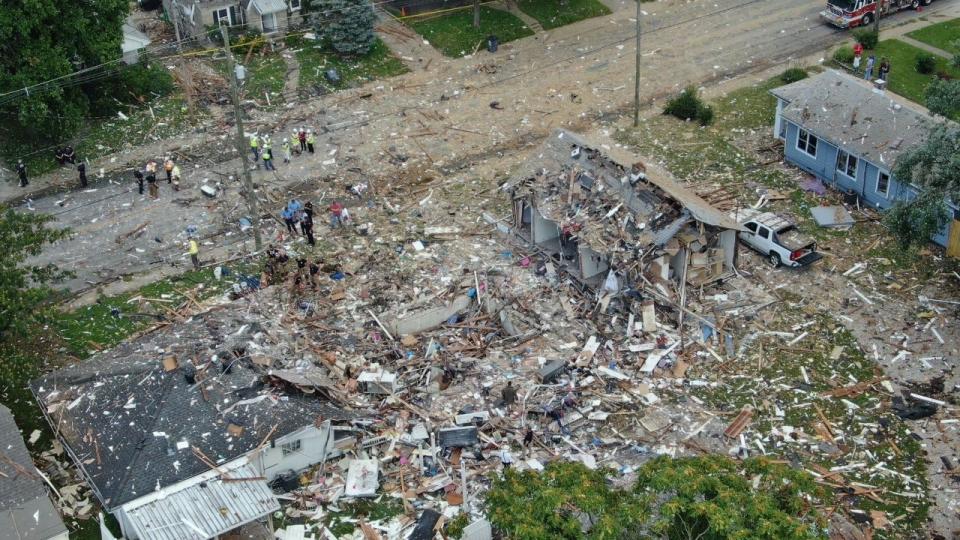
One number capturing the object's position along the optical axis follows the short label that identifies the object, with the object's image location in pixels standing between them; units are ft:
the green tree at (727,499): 66.80
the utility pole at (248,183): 110.52
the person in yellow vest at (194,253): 117.70
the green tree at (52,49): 128.98
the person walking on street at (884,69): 151.62
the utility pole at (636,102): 143.02
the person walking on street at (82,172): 131.75
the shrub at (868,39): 161.07
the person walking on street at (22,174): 132.67
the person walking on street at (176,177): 131.23
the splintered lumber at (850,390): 99.60
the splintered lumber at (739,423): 95.20
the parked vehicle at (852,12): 166.61
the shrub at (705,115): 144.15
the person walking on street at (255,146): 135.44
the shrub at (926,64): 154.30
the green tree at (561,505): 68.28
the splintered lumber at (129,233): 123.34
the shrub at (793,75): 151.64
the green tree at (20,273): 94.32
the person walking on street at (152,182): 130.82
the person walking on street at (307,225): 119.75
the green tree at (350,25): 157.79
